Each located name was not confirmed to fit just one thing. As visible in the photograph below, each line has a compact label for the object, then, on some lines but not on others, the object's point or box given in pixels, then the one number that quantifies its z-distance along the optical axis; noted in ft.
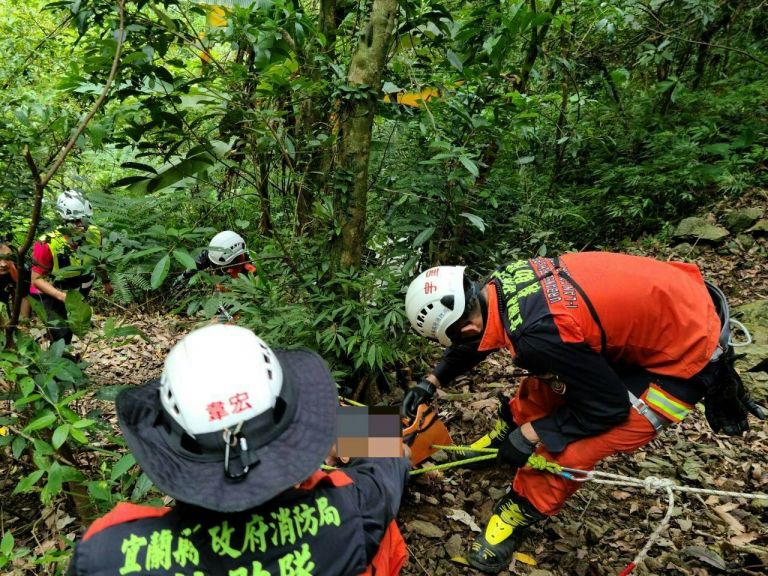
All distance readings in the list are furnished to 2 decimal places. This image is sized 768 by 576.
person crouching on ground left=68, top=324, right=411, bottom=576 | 4.24
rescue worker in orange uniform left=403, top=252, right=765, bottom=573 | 8.26
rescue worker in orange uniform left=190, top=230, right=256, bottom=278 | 13.57
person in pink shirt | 8.09
